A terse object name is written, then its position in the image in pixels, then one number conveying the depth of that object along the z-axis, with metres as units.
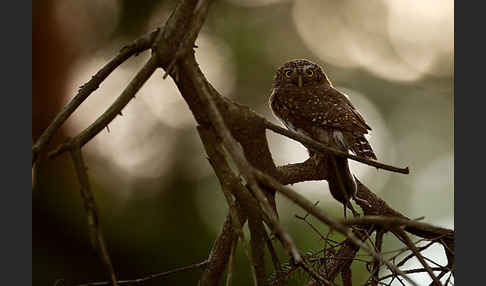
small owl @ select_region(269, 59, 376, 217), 7.58
